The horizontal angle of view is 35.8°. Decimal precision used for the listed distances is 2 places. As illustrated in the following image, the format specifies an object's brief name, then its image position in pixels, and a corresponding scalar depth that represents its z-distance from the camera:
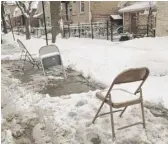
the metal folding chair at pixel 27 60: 8.88
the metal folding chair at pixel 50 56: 7.43
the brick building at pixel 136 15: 19.25
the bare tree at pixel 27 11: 22.22
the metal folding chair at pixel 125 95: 3.47
